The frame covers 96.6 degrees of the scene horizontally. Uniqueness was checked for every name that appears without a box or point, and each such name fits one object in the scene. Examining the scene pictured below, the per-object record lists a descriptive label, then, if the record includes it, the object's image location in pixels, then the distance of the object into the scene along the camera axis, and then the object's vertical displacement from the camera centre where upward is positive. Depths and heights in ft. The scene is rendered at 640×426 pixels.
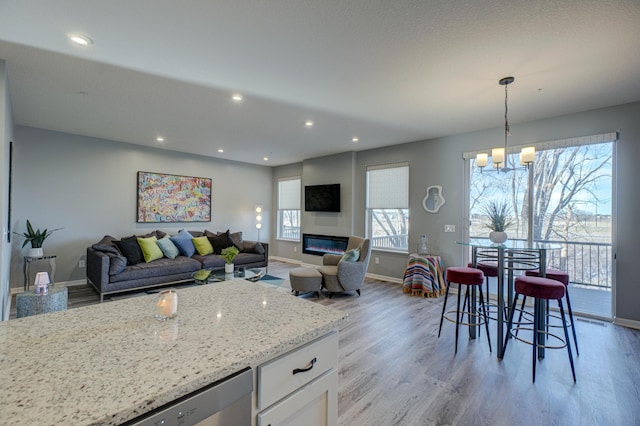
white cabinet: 3.17 -2.10
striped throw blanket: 14.85 -3.24
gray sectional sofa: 13.61 -2.82
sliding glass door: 12.07 +0.41
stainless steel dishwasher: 2.31 -1.70
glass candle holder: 3.96 -1.30
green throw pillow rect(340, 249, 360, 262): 14.87 -2.13
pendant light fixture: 9.35 +2.20
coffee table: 13.87 -3.27
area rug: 14.39 -4.14
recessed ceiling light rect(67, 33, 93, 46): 7.32 +4.56
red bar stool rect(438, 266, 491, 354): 9.28 -2.01
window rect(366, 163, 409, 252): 18.13 +0.63
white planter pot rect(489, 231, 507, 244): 9.19 -0.65
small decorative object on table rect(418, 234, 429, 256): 16.44 -1.73
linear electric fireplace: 20.74 -2.21
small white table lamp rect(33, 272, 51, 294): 8.19 -1.94
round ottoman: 14.29 -3.36
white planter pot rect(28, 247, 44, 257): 13.65 -1.92
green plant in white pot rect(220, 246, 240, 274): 14.67 -2.26
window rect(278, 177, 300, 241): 24.95 +0.53
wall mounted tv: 20.79 +1.32
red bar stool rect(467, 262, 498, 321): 10.66 -1.99
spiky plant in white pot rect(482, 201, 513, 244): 9.21 -0.41
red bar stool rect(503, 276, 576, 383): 7.59 -2.04
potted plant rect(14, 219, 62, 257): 13.70 -1.35
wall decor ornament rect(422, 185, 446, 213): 16.35 +0.98
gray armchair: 14.47 -3.01
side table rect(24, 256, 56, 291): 14.08 -2.75
